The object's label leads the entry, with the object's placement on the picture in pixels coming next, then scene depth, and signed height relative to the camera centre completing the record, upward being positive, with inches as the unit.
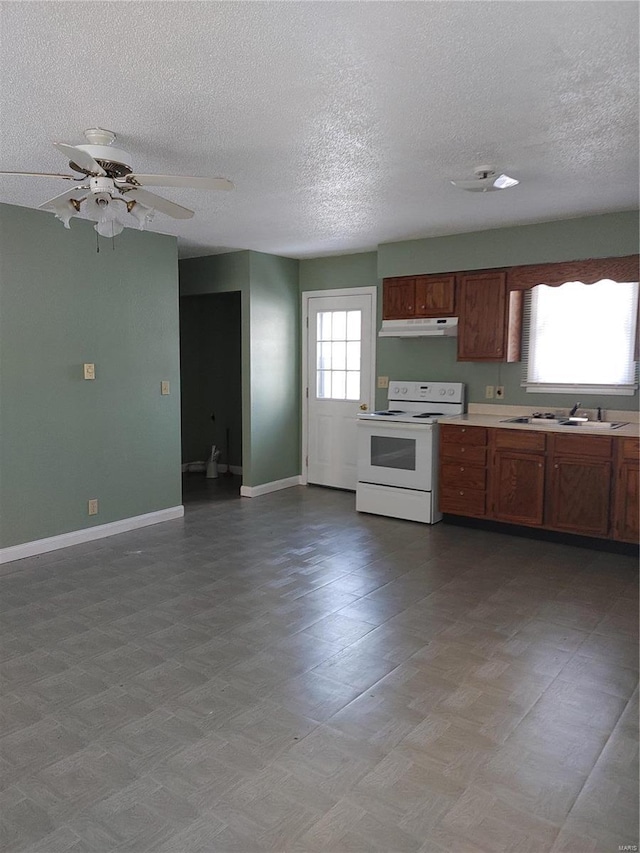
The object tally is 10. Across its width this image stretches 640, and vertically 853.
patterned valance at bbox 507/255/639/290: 183.2 +29.7
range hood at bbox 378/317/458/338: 216.1 +14.8
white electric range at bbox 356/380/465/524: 210.2 -28.1
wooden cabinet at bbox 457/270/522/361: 204.7 +17.3
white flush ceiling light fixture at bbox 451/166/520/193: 135.2 +40.0
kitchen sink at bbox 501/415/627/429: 185.2 -15.1
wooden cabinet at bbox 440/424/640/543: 175.2 -31.9
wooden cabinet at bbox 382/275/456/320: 216.8 +25.8
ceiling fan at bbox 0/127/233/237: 109.8 +32.0
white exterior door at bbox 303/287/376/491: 255.9 -3.3
